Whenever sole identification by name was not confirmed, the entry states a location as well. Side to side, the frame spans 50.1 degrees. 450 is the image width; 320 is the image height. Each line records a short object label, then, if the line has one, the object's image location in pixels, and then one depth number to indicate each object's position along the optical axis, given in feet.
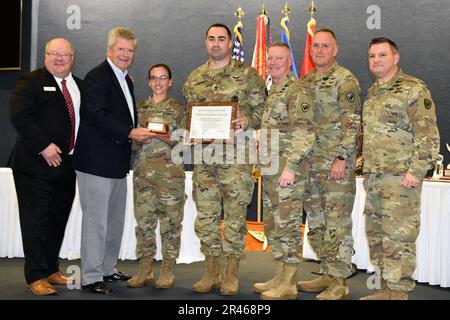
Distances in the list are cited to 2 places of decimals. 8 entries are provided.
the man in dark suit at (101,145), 11.59
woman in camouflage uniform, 12.29
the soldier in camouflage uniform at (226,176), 11.64
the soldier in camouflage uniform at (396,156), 10.16
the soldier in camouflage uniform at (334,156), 11.22
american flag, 22.52
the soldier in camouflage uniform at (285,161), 10.87
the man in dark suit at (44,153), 11.64
